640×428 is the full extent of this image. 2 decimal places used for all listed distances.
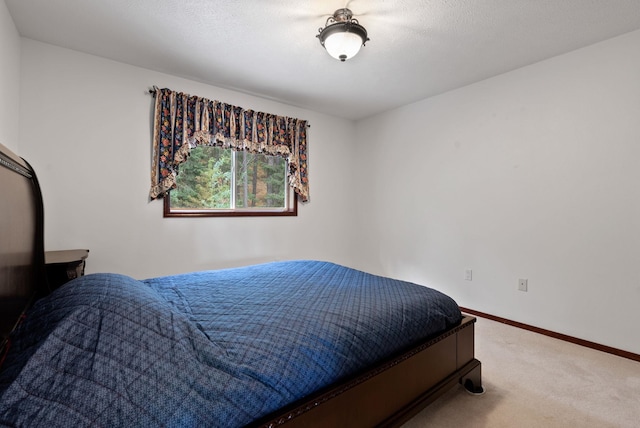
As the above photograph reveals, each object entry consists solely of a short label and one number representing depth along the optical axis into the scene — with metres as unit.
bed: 0.74
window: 3.07
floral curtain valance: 2.80
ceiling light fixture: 1.90
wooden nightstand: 1.87
